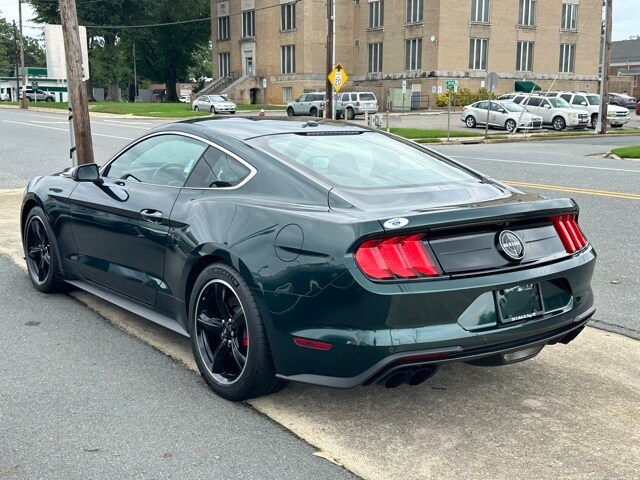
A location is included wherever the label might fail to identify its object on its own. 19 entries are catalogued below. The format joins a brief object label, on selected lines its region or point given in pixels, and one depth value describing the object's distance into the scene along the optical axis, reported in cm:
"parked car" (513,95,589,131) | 3638
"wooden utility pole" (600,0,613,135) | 3278
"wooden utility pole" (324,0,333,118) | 3381
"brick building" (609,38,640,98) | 8269
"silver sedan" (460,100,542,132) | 3503
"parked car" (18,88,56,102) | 8931
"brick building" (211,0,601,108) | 5847
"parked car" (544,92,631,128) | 3844
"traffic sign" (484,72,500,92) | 3022
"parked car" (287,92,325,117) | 4835
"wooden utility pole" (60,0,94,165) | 1051
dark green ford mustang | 345
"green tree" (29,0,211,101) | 7138
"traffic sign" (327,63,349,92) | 3183
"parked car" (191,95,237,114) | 5072
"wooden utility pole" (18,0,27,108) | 5988
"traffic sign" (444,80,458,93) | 3002
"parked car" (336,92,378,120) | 4606
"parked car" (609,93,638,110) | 5716
